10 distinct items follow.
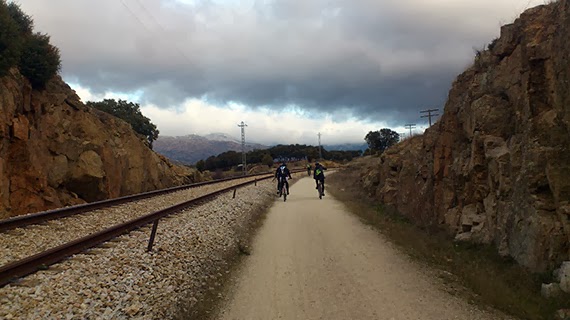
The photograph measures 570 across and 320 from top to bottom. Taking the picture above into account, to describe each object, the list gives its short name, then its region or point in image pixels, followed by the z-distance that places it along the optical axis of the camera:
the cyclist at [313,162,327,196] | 22.44
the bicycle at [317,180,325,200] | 22.88
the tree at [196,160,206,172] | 92.96
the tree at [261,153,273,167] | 102.55
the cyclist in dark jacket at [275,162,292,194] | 22.03
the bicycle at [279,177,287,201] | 22.41
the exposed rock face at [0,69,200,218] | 14.23
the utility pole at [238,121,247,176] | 62.72
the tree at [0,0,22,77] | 14.18
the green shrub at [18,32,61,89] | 16.80
